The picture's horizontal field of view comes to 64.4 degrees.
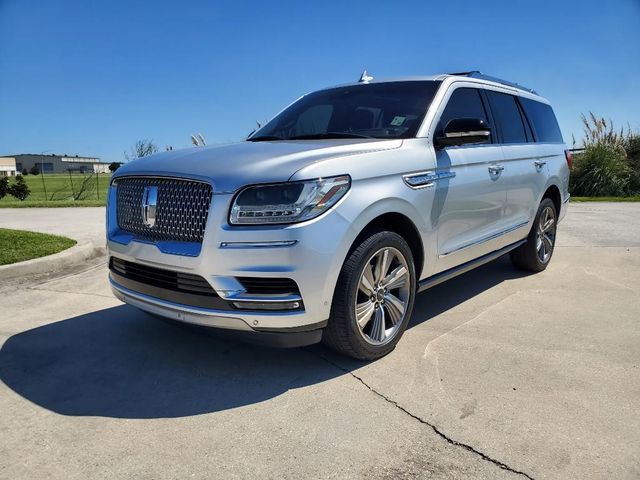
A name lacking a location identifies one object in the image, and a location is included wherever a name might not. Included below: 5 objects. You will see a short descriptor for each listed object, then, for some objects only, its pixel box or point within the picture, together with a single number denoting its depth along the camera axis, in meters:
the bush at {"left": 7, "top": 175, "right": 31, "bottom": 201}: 20.11
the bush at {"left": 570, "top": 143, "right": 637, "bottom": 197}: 17.05
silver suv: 2.80
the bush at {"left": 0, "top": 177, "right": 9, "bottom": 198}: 19.97
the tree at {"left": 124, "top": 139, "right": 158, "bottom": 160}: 20.95
